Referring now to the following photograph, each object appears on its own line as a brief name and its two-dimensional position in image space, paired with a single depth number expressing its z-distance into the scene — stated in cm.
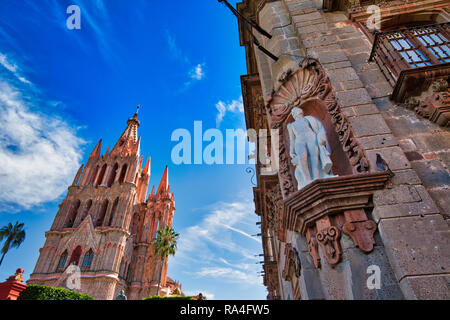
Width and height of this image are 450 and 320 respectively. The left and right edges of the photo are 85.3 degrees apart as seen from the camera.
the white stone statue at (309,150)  432
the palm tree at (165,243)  3925
